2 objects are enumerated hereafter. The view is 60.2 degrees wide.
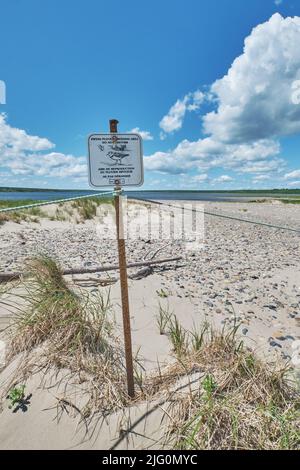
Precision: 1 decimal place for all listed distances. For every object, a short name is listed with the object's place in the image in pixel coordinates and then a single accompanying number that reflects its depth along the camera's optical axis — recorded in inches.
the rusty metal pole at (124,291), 92.4
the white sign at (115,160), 87.2
